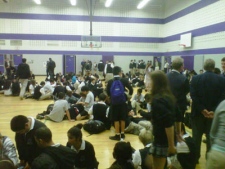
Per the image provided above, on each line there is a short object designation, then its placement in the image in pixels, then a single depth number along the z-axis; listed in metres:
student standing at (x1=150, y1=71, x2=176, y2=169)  2.67
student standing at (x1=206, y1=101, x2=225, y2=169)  1.83
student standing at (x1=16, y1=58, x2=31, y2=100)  11.47
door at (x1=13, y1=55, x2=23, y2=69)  23.91
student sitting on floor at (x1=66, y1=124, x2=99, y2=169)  3.46
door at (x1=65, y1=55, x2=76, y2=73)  24.67
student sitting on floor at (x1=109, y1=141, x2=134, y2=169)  3.29
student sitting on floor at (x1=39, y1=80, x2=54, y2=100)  11.84
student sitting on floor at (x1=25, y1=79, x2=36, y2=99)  12.91
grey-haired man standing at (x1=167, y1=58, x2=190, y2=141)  3.91
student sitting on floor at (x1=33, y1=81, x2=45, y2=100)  11.97
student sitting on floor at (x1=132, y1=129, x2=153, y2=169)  3.46
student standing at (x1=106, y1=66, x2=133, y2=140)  5.56
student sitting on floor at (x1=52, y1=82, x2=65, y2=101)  10.41
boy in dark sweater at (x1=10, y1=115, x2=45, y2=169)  3.33
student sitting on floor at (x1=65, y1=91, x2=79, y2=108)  9.53
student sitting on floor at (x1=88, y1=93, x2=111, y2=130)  6.93
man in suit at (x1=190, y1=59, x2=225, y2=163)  3.82
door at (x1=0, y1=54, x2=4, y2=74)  23.50
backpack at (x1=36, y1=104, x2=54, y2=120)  8.16
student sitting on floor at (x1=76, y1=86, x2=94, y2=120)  8.05
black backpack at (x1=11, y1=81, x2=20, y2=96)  13.03
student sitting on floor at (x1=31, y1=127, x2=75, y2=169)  2.52
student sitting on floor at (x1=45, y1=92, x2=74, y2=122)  7.77
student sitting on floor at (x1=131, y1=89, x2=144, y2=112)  9.02
